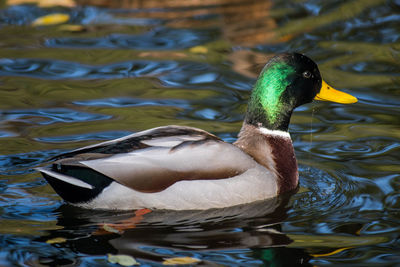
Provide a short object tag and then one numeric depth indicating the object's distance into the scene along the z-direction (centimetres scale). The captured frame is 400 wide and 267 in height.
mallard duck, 1105
